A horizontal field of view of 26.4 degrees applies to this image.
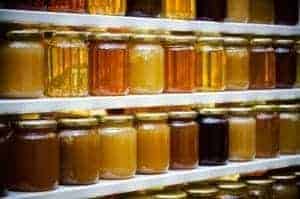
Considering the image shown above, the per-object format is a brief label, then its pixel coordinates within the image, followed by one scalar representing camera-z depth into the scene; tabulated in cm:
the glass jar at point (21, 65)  170
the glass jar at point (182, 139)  207
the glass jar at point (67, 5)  179
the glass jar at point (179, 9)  204
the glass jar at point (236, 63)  223
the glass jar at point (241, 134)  223
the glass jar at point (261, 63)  230
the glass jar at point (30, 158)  172
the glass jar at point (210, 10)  215
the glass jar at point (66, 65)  180
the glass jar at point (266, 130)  231
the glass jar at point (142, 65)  197
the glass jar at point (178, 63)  205
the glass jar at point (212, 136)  215
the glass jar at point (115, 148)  190
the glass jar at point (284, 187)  233
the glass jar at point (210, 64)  214
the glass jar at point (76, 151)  182
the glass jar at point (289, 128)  237
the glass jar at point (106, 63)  188
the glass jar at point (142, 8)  196
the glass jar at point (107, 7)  188
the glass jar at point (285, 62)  237
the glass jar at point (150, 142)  199
